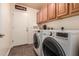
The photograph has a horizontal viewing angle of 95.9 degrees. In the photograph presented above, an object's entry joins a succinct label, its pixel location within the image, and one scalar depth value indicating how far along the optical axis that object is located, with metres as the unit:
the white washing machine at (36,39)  1.95
